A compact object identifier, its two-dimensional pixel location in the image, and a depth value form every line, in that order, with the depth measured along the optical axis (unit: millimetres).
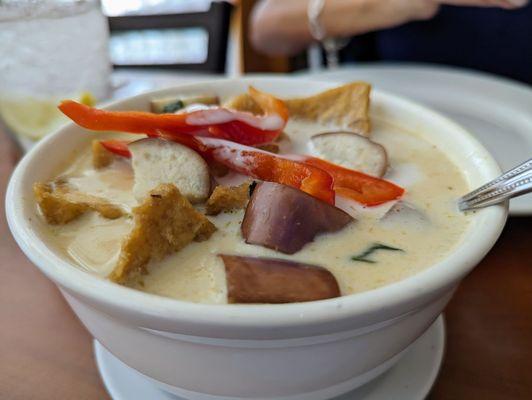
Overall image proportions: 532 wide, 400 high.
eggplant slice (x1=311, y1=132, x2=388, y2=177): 175
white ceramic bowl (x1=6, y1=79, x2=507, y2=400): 107
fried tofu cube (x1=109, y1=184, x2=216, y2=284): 127
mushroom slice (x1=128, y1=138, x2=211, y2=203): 156
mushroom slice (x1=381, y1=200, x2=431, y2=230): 150
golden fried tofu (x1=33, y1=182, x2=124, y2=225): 147
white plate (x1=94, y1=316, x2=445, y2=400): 146
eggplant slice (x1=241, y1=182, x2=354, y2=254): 137
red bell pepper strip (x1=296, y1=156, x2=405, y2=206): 160
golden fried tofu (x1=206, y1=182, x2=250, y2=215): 149
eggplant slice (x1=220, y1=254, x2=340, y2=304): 118
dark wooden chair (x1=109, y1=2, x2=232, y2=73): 690
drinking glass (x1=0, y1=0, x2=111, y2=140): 277
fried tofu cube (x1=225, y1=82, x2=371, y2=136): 199
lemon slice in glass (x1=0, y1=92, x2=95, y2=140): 276
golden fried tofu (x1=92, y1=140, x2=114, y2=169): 178
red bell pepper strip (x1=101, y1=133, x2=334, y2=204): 152
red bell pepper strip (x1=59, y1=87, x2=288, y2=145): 159
